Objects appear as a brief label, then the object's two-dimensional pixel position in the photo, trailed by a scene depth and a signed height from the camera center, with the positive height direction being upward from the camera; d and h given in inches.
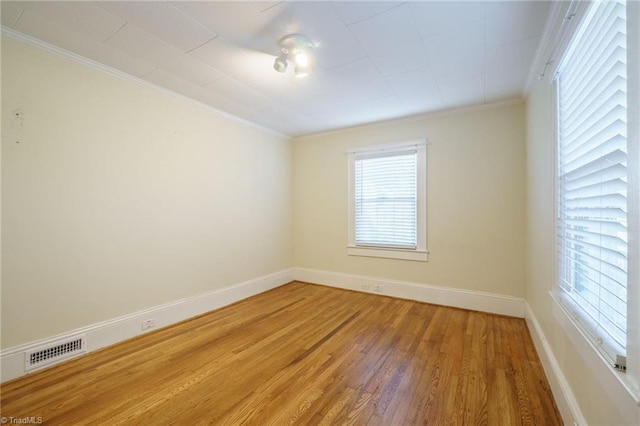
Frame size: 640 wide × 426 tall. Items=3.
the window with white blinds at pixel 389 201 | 148.9 +6.6
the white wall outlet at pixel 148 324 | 108.4 -46.1
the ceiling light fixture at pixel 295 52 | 79.4 +50.0
